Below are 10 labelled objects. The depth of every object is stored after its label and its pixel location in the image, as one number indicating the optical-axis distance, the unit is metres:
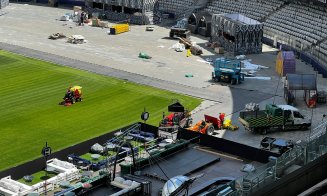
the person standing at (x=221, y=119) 63.12
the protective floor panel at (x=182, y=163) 38.44
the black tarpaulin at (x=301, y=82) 69.31
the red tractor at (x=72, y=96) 70.38
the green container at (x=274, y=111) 62.31
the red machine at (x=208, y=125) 60.33
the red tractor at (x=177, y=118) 61.31
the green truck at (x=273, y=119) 61.06
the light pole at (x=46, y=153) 49.06
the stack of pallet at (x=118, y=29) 108.31
